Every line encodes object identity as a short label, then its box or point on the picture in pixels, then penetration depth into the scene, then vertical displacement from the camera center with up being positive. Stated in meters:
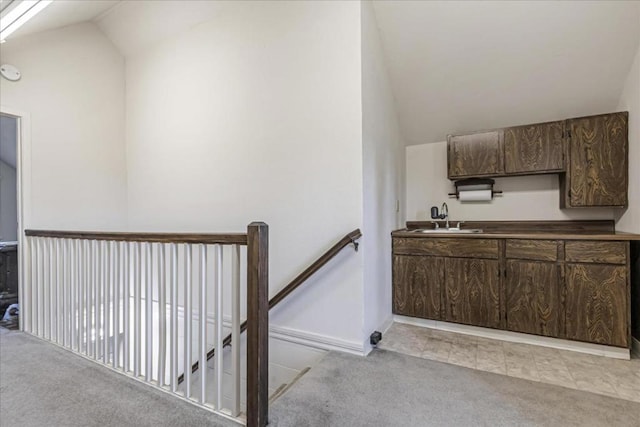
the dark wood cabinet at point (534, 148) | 2.75 +0.59
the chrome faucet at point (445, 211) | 3.38 +0.02
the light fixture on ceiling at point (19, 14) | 2.19 +1.49
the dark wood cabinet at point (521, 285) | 2.27 -0.61
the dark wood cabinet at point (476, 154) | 3.00 +0.58
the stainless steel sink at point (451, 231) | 2.91 -0.18
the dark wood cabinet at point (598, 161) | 2.53 +0.43
